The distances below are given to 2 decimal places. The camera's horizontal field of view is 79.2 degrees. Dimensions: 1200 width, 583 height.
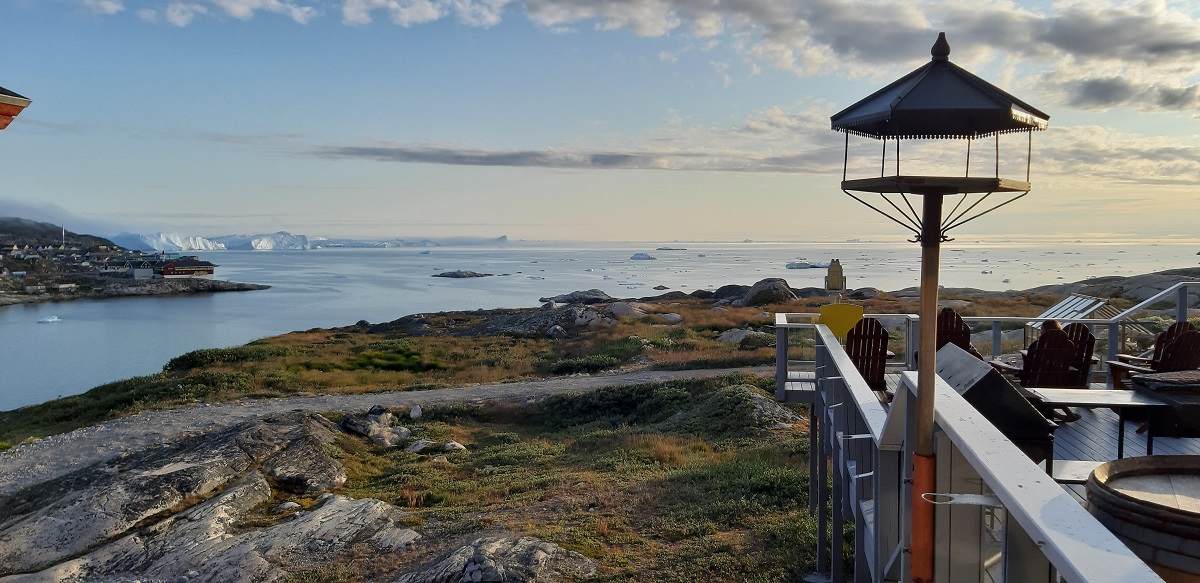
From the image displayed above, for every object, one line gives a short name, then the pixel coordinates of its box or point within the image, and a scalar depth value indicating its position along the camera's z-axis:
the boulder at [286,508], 9.61
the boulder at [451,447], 13.19
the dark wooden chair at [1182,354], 6.34
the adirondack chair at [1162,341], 6.74
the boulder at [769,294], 42.00
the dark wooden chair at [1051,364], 6.60
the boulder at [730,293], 49.50
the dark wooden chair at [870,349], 7.33
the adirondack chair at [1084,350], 6.78
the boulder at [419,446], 13.40
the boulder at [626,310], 36.16
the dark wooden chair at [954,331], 7.59
